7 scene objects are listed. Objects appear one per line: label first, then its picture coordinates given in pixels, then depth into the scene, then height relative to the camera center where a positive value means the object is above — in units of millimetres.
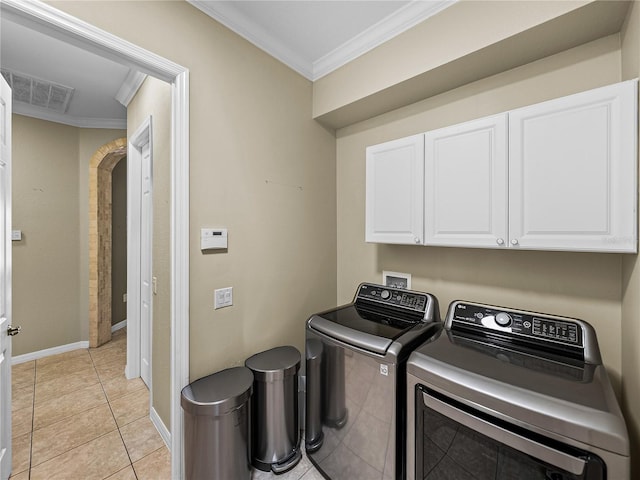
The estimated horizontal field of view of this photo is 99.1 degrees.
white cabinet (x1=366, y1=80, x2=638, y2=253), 1058 +280
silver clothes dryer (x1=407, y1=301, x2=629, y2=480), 794 -550
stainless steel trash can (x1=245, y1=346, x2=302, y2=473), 1629 -1084
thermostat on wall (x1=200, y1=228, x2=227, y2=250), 1586 +3
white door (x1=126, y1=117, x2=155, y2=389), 2492 -195
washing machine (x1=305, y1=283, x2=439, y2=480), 1262 -739
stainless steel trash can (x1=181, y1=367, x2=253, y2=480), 1362 -986
